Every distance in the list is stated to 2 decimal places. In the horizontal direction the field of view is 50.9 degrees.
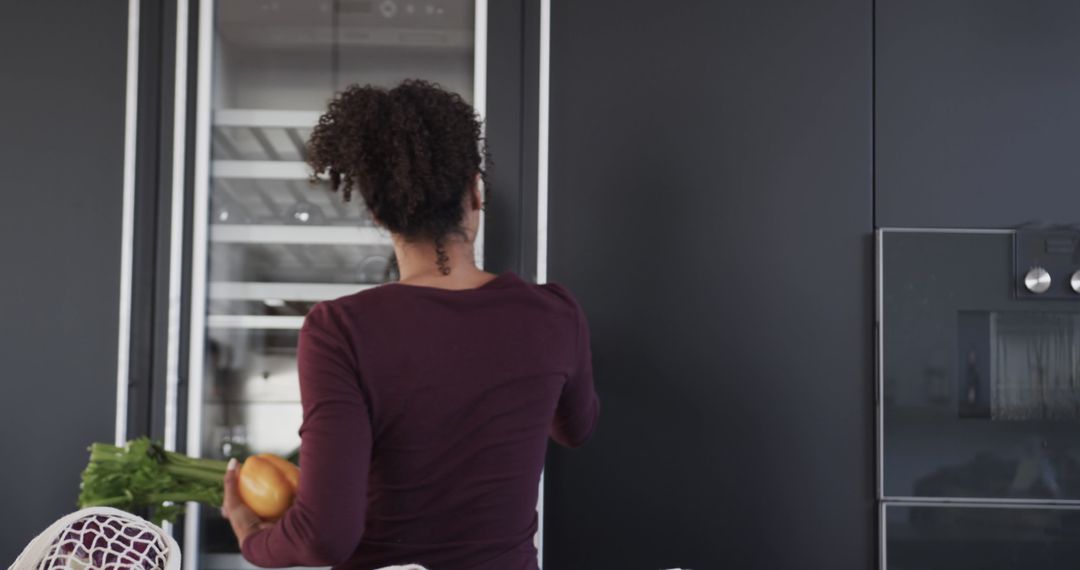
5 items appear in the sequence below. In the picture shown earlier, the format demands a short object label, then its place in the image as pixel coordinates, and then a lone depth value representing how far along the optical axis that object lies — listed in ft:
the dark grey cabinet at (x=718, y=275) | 7.91
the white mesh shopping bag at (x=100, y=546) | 4.67
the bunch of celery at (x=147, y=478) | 5.49
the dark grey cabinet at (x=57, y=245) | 7.88
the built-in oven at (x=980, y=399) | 7.80
